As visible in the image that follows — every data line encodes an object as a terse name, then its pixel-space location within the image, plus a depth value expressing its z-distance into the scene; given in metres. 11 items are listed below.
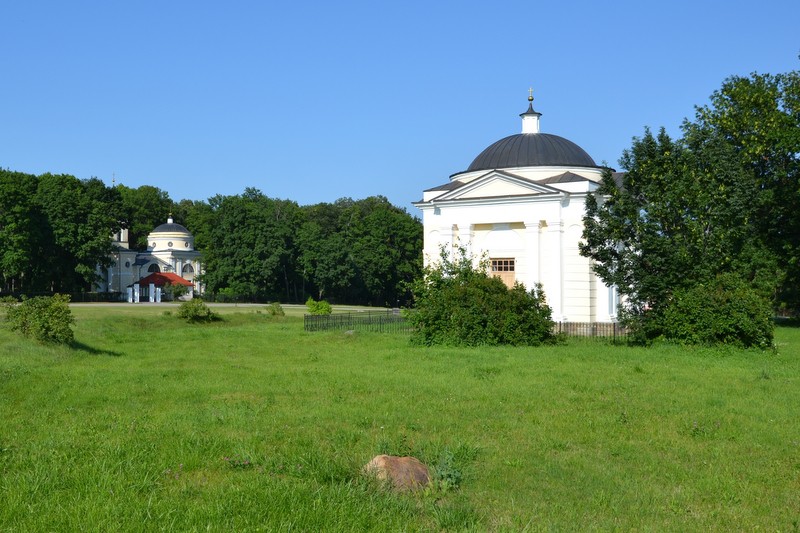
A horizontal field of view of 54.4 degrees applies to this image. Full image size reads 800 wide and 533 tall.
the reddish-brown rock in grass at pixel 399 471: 7.12
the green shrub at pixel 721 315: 21.61
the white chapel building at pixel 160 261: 78.75
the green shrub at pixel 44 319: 22.50
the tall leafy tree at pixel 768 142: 36.66
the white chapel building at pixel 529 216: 38.06
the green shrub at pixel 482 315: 24.16
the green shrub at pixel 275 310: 46.50
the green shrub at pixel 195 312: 41.00
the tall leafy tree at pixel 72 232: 64.06
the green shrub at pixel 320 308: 42.16
